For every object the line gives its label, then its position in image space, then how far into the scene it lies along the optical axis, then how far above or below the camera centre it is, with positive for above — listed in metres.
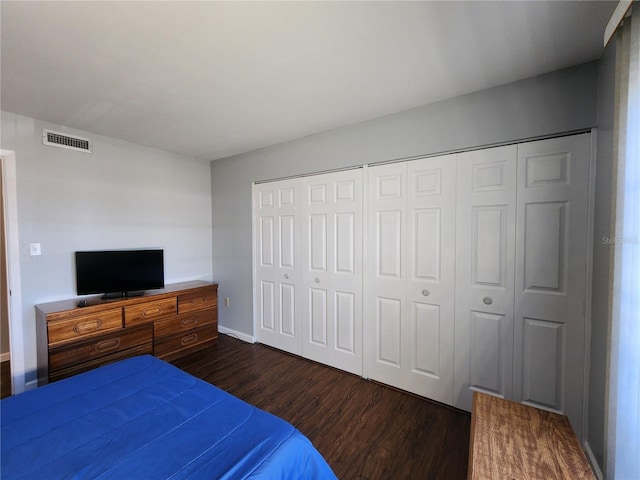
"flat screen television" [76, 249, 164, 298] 2.63 -0.42
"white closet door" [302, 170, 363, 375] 2.60 -0.39
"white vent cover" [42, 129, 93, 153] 2.47 +0.91
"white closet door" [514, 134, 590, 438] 1.67 -0.28
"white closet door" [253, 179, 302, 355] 3.04 -0.39
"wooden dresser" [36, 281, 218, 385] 2.21 -0.95
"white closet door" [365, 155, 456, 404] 2.12 -0.38
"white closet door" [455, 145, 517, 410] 1.90 -0.30
